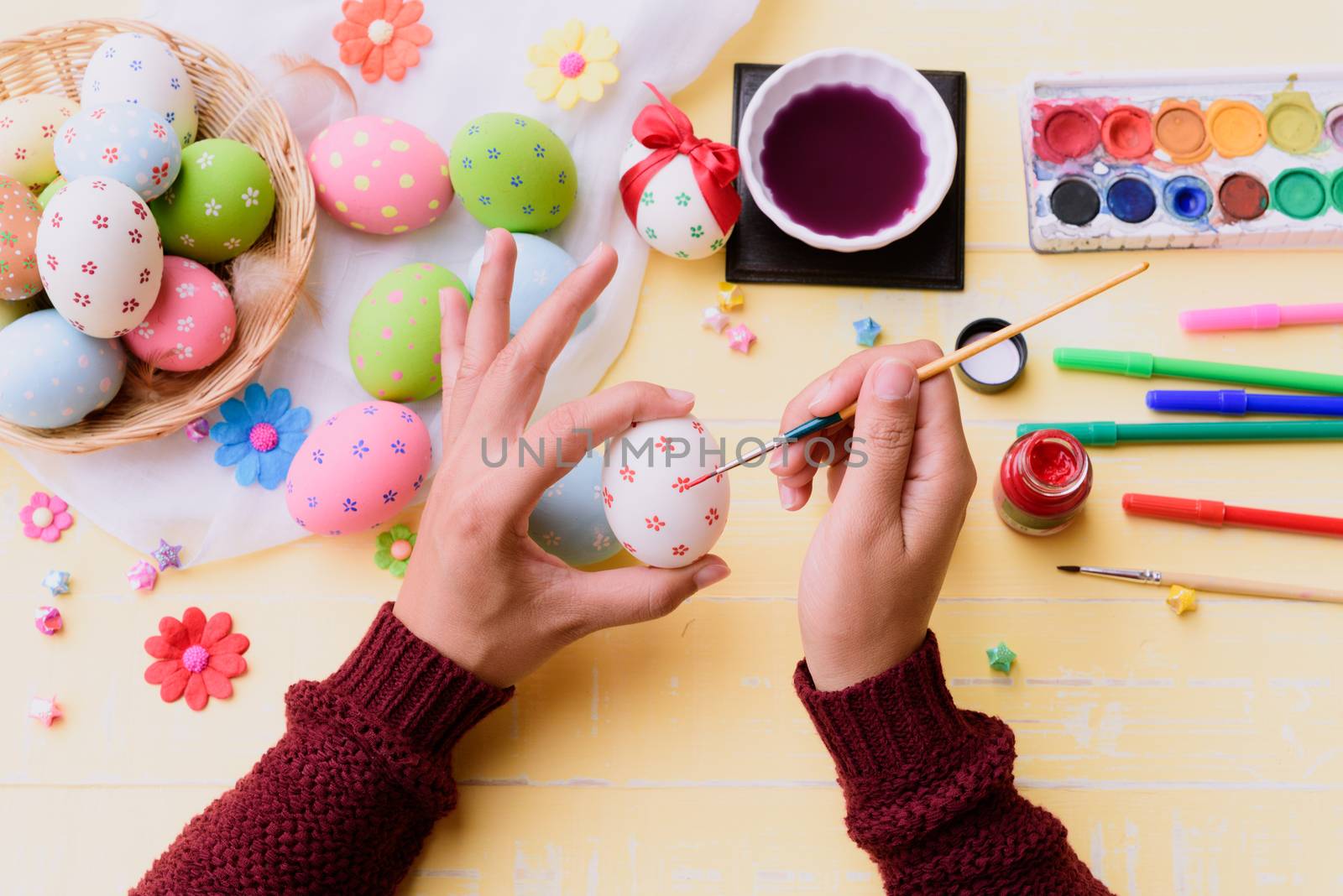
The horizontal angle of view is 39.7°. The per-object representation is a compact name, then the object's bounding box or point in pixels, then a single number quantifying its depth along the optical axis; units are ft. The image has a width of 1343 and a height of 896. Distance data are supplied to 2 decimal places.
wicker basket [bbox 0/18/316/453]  2.36
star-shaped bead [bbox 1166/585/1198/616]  2.36
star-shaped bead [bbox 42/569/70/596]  2.40
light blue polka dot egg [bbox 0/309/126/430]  2.28
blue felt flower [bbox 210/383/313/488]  2.43
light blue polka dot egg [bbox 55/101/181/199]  2.27
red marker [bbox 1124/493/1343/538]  2.38
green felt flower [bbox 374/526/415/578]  2.39
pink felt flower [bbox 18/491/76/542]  2.42
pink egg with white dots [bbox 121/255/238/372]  2.32
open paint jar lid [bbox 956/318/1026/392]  2.41
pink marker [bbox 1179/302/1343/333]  2.43
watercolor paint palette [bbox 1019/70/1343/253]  2.45
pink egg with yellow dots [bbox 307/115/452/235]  2.38
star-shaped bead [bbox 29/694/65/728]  2.37
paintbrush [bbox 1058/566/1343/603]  2.37
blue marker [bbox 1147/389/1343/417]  2.40
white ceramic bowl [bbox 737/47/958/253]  2.40
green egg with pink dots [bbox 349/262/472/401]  2.34
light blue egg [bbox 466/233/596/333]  2.35
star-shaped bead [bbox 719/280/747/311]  2.44
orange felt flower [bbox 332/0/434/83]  2.50
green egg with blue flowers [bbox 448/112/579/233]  2.36
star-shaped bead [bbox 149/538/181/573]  2.40
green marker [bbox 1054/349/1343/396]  2.41
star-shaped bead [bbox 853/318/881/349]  2.43
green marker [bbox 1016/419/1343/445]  2.39
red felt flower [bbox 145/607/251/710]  2.37
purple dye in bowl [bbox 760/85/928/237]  2.43
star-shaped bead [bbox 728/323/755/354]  2.44
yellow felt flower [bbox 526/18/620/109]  2.47
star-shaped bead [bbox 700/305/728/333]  2.44
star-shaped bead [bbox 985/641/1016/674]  2.34
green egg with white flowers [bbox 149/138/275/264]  2.34
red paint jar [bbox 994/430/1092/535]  2.29
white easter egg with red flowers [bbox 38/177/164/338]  2.23
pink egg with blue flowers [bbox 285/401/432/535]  2.29
